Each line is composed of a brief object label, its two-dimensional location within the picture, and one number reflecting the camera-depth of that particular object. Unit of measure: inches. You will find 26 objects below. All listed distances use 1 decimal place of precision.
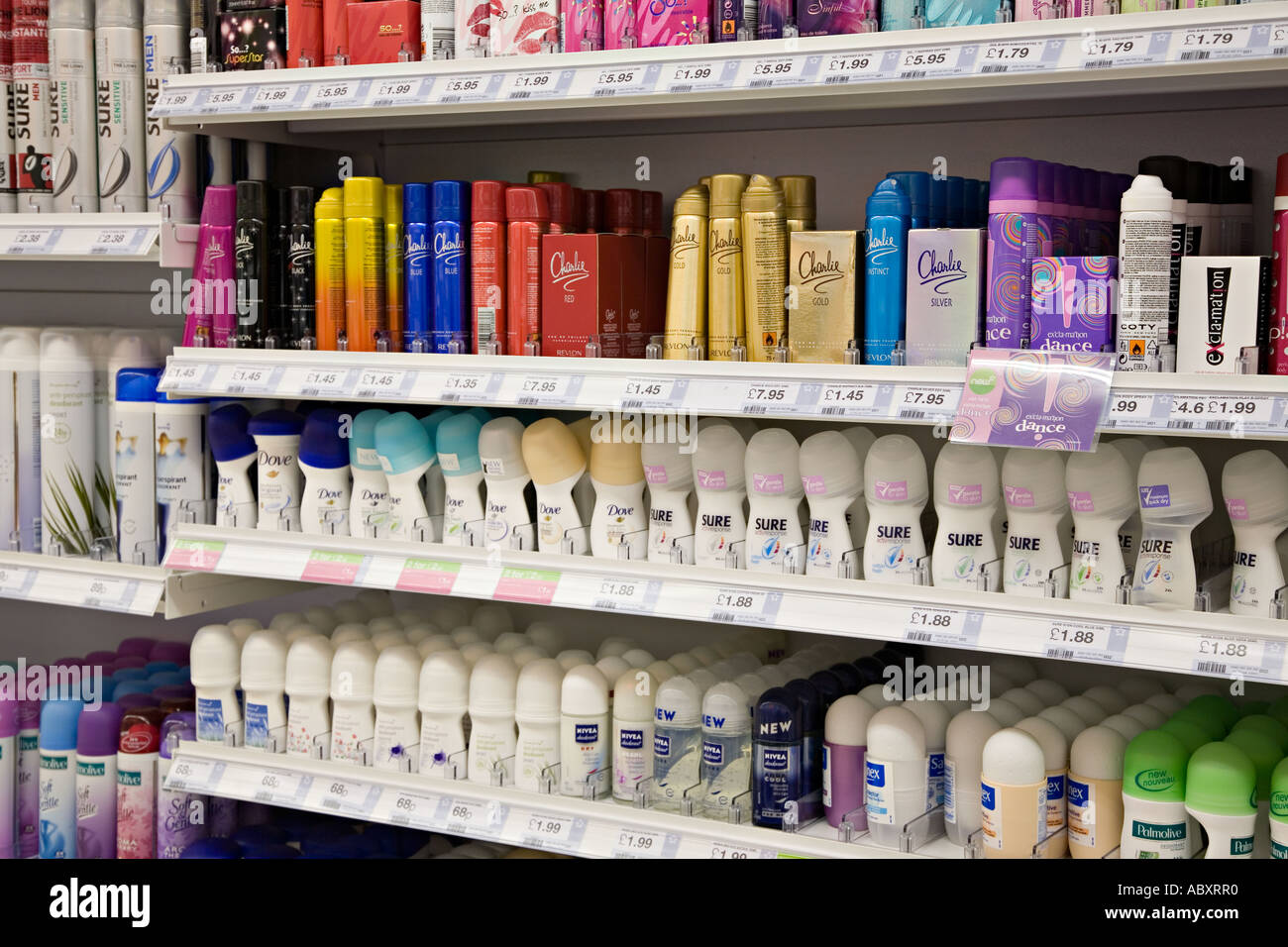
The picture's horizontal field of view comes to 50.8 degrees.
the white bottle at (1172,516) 65.1
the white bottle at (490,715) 80.3
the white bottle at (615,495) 78.8
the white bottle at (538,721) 79.3
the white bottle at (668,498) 77.4
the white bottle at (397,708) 83.0
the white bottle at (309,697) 85.5
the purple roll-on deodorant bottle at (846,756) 72.8
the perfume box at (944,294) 67.5
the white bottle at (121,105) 90.2
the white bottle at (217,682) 87.6
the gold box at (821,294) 70.7
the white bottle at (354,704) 84.0
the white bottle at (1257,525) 63.6
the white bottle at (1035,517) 68.4
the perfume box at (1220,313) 61.1
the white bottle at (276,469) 87.4
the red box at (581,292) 76.7
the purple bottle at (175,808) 90.2
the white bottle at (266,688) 86.4
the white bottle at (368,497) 85.5
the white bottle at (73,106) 90.7
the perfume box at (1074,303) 63.7
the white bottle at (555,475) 79.7
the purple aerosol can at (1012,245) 65.3
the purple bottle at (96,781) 91.0
